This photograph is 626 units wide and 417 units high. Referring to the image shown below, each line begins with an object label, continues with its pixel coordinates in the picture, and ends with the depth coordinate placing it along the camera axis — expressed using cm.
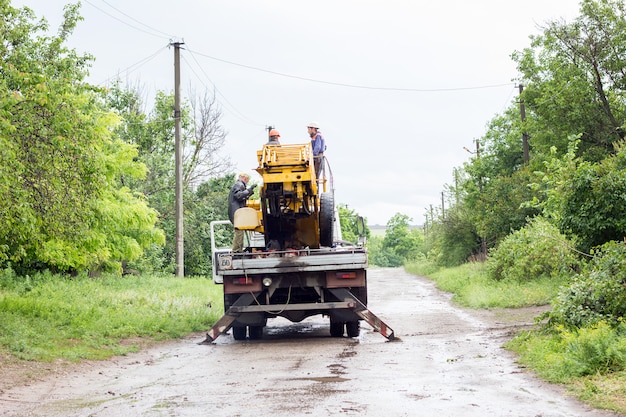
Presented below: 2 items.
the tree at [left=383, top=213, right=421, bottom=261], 13375
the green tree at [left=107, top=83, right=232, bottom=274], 4104
